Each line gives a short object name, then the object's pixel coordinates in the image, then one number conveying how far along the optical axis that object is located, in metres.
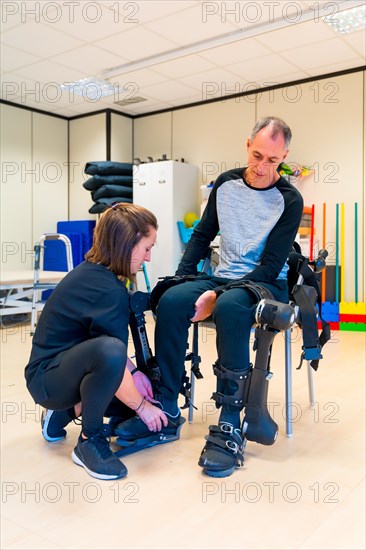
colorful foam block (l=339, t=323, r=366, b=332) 4.49
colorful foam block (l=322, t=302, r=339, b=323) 4.59
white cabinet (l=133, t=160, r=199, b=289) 5.70
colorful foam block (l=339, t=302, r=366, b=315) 4.58
